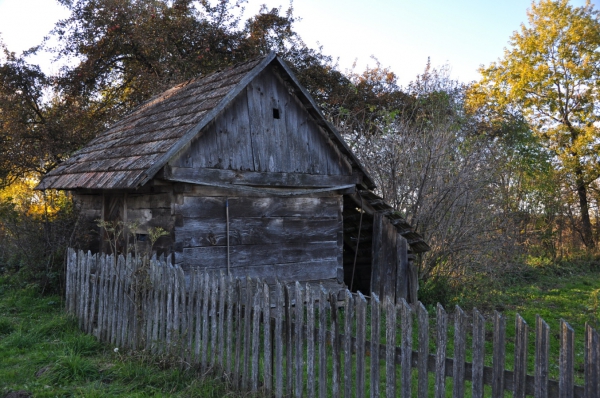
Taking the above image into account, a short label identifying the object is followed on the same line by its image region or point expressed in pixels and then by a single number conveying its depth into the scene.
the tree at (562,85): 21.23
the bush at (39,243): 10.09
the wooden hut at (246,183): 7.42
